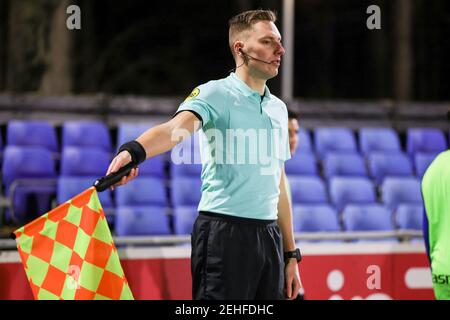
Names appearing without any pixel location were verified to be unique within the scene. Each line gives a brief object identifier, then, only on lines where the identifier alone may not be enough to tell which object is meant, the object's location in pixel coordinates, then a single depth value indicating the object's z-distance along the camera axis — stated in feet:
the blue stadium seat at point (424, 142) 54.75
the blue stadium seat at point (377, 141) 53.36
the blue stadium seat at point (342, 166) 50.14
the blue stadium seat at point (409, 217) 45.16
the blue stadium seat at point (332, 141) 52.29
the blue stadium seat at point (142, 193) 43.47
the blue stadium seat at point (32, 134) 46.37
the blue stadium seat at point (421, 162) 52.95
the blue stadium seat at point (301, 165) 49.08
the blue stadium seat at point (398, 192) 48.88
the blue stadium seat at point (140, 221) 40.52
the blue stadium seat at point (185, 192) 44.29
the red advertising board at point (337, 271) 30.22
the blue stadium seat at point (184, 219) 40.93
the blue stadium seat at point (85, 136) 47.78
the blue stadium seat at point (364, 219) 43.93
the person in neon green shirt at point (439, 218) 22.03
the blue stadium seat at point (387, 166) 51.57
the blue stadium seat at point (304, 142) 50.78
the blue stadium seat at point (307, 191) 46.34
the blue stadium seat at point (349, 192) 47.44
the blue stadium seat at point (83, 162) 45.42
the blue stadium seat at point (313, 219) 42.09
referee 18.25
